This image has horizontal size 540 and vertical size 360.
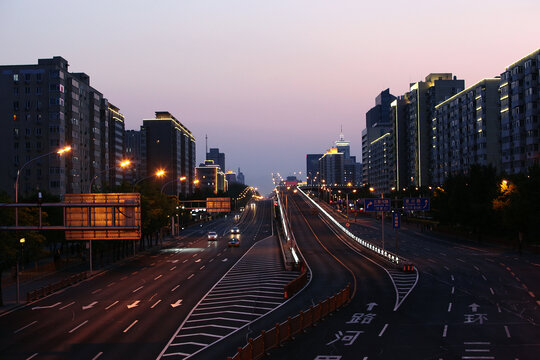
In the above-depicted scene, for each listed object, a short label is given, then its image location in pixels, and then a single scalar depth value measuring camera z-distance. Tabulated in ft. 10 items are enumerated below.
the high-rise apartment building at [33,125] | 374.22
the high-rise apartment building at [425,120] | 631.97
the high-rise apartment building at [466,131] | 450.30
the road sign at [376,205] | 243.19
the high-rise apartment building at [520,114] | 362.94
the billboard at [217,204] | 270.67
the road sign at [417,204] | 233.35
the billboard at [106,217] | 128.16
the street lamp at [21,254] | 140.81
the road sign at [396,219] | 230.42
